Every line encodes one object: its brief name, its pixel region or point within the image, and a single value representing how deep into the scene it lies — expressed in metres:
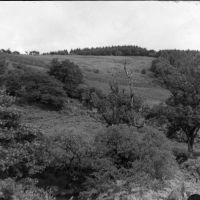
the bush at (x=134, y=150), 37.69
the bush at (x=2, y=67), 77.44
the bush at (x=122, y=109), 51.56
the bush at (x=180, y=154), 47.99
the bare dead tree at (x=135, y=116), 51.50
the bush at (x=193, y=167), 43.54
